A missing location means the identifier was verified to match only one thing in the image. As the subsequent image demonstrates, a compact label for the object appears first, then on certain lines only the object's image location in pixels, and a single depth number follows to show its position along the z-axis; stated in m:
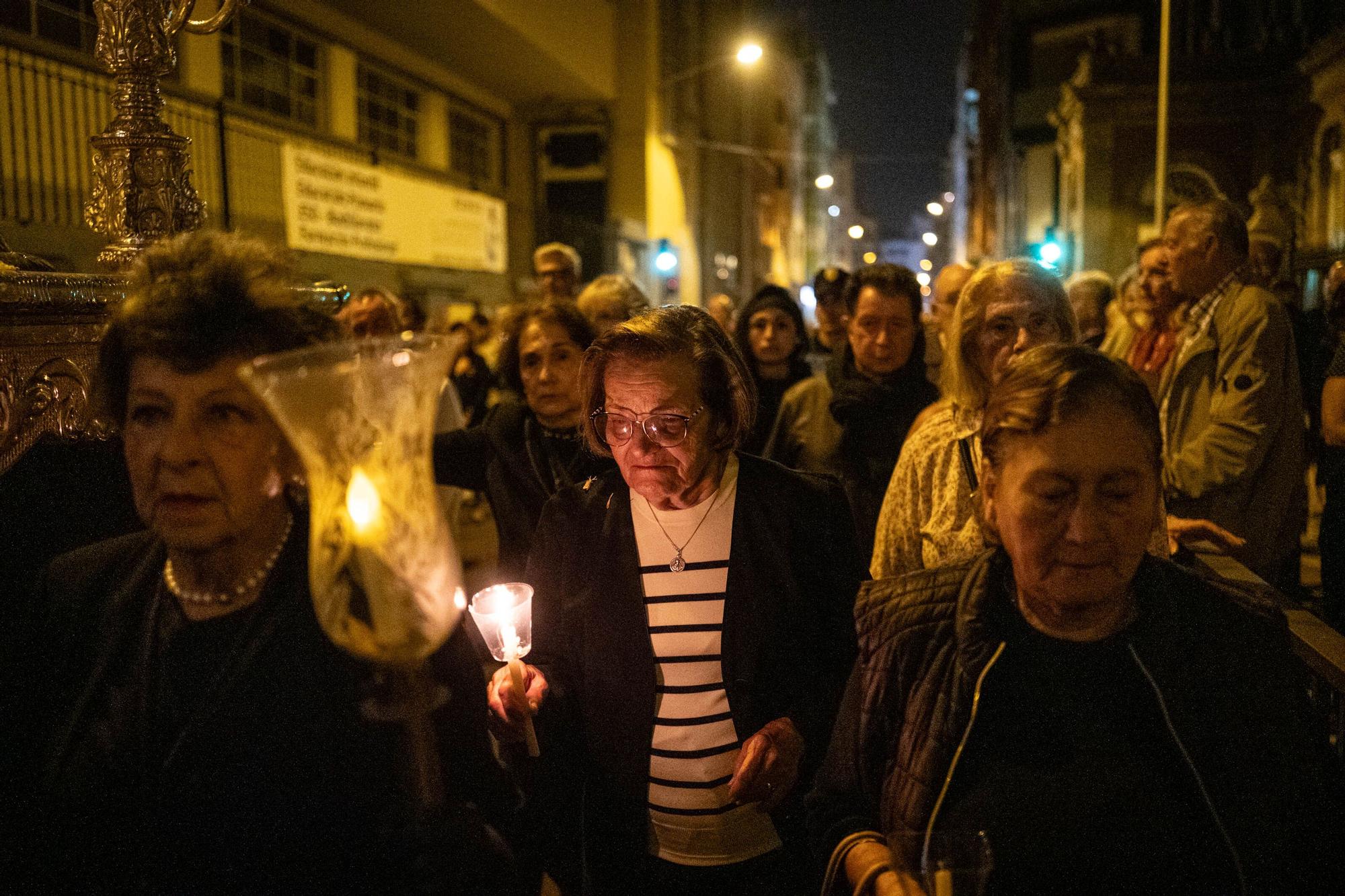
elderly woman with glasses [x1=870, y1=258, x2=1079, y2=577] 3.07
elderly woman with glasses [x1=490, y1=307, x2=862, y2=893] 2.45
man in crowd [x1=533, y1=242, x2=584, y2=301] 7.41
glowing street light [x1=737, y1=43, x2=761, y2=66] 20.06
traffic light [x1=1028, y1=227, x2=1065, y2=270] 18.50
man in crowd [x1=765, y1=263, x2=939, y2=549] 4.53
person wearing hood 5.98
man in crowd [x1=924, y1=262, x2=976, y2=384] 6.02
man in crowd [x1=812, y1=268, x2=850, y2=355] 7.61
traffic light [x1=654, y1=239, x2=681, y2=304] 23.42
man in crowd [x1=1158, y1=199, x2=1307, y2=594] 4.15
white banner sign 11.95
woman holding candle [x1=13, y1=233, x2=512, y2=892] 1.52
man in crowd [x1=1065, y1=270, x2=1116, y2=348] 7.76
